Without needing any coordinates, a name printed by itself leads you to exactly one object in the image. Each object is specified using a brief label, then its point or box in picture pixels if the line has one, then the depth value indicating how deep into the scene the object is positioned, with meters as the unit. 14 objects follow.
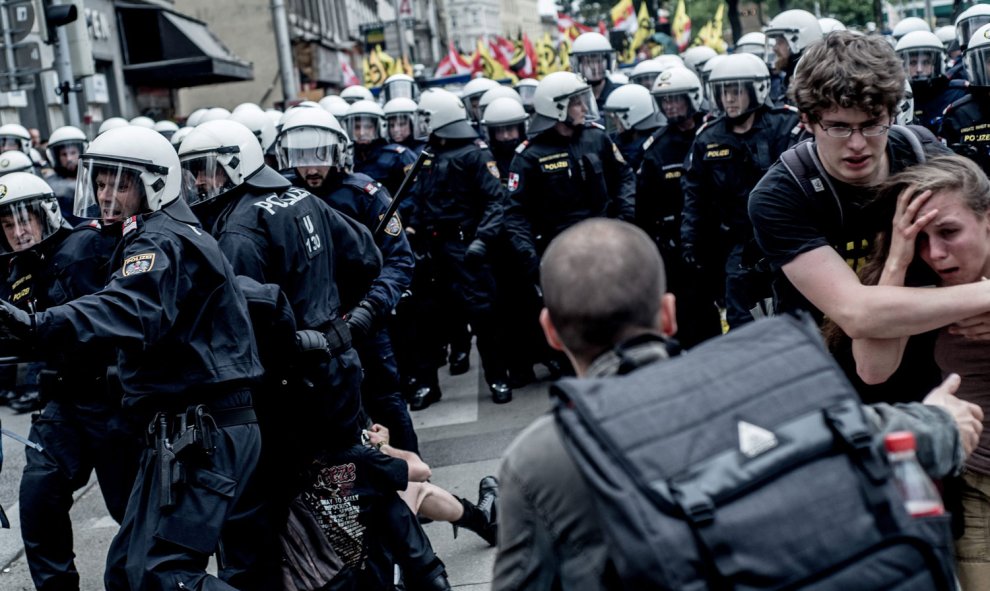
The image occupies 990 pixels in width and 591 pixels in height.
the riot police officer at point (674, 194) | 9.07
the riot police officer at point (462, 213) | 9.08
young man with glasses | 3.18
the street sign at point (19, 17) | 12.66
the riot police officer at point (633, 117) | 10.66
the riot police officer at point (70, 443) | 5.25
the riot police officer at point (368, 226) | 6.53
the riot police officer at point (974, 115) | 7.11
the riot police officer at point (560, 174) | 8.88
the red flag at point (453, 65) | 22.91
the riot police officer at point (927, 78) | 9.68
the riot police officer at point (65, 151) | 12.11
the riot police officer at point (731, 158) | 7.67
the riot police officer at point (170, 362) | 3.83
